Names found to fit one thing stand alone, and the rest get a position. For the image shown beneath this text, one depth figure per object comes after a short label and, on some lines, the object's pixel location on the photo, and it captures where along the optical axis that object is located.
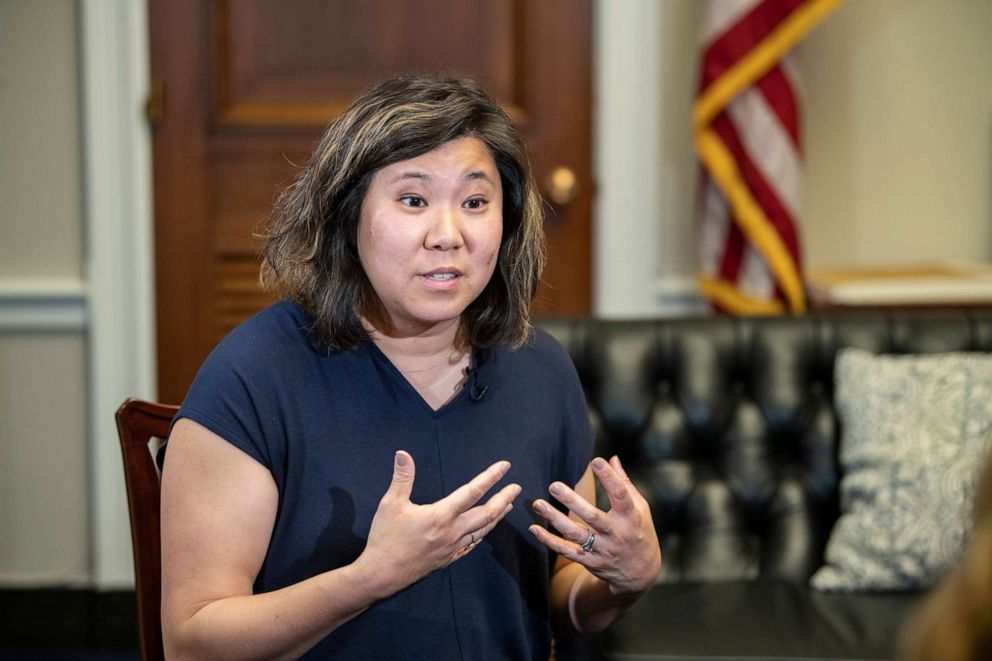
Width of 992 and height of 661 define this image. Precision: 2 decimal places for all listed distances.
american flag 6.09
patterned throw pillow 4.68
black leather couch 5.01
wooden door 6.74
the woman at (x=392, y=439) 2.82
